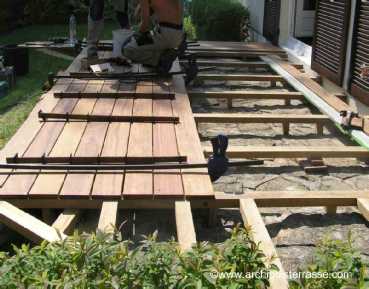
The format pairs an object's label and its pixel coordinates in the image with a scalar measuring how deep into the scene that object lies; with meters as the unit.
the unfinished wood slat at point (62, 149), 3.11
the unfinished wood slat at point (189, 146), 3.20
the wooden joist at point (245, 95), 5.73
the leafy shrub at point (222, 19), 10.85
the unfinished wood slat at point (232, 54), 8.27
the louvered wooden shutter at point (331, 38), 5.81
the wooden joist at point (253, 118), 4.88
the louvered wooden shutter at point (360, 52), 5.25
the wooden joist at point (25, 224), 2.69
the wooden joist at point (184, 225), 2.65
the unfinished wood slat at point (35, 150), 3.11
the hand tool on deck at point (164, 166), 3.33
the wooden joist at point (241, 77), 6.59
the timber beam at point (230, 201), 3.05
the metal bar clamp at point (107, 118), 4.40
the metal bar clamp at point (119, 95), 5.16
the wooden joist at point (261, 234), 2.19
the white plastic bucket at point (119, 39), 6.73
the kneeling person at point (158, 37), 5.80
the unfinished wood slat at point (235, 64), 7.66
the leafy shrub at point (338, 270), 1.80
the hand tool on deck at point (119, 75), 5.95
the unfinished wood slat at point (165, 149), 3.16
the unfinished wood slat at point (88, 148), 3.12
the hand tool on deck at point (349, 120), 4.64
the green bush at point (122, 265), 1.79
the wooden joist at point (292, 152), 4.04
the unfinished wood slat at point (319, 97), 4.67
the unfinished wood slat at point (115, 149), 3.12
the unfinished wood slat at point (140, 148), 3.14
